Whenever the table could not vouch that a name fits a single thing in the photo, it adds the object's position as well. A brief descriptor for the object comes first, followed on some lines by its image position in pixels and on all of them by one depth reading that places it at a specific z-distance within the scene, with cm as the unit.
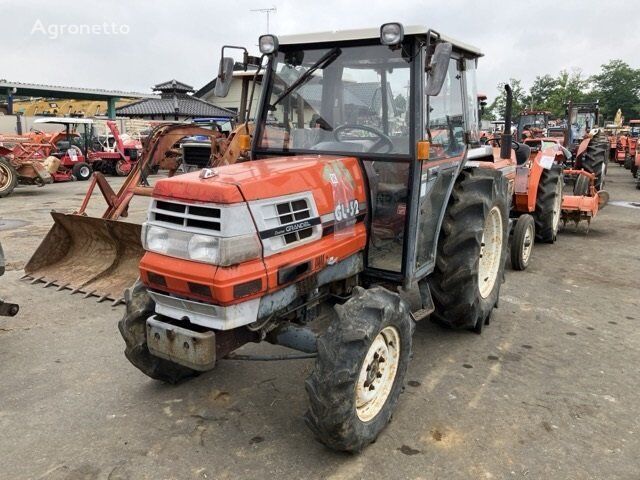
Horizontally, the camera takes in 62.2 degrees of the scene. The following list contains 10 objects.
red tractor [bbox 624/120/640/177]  1702
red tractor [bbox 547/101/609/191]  1227
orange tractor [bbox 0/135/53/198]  1383
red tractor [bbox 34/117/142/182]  1802
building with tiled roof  2762
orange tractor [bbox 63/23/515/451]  268
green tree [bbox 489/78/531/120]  3112
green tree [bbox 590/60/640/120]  5659
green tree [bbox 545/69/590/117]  4302
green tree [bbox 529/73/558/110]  5519
